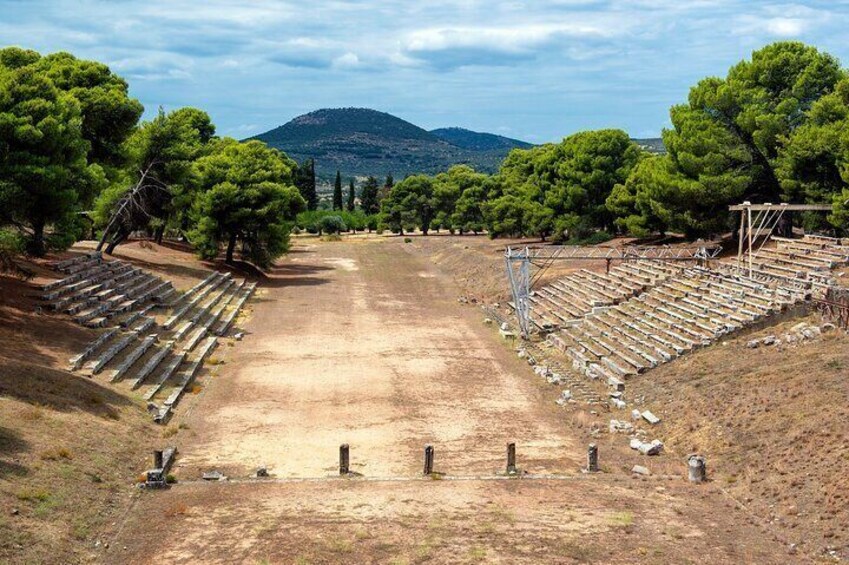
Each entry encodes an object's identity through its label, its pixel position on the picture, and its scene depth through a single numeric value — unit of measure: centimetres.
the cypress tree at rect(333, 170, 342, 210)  14500
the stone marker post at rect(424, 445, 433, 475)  2202
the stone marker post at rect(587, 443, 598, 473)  2241
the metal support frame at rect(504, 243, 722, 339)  4087
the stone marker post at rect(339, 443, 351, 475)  2209
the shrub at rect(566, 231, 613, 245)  7288
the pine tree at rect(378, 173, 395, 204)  14834
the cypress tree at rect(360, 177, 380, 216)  14500
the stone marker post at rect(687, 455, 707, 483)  2153
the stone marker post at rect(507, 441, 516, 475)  2212
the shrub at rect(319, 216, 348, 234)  11906
